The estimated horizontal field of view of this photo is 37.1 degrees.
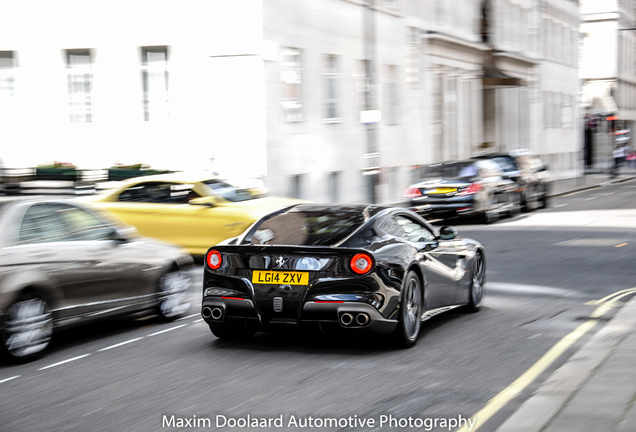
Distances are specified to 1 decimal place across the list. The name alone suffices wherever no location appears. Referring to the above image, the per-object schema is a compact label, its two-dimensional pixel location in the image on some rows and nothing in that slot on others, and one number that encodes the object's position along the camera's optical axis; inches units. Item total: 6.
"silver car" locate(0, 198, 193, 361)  300.7
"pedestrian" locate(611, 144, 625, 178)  2064.5
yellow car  581.0
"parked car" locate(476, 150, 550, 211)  973.8
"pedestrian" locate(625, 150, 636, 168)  2596.0
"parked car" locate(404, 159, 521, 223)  863.7
